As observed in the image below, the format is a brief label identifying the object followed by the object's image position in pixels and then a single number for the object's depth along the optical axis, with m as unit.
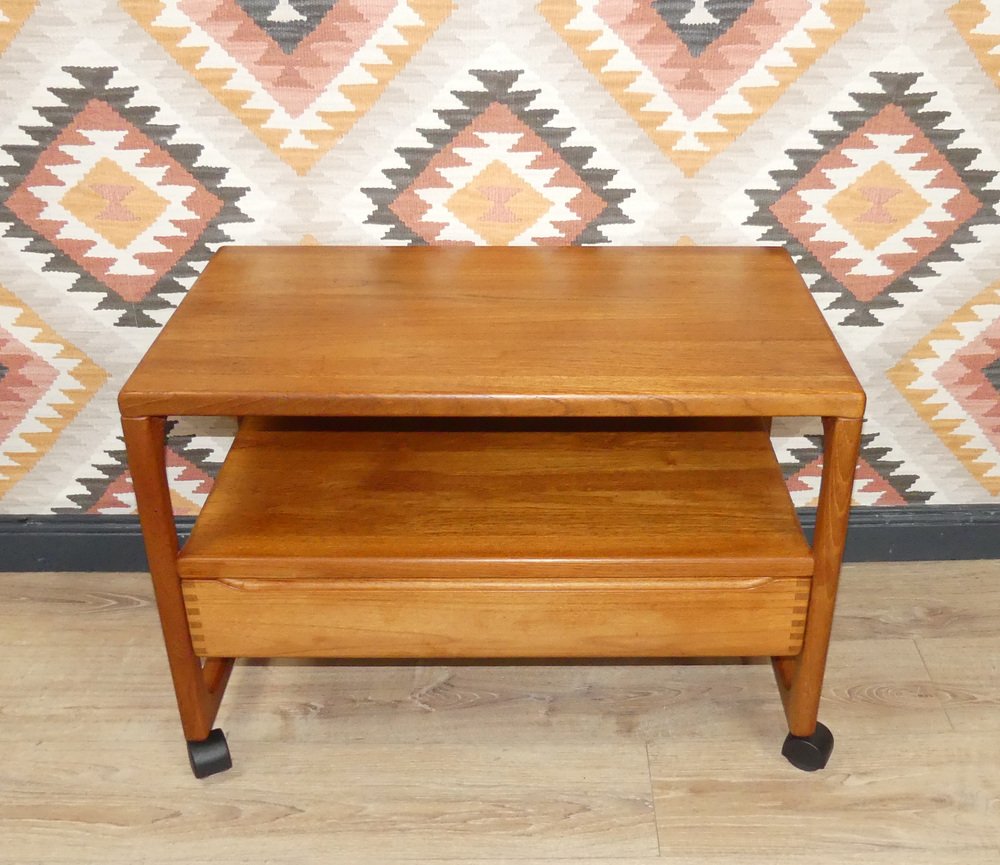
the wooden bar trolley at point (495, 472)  1.14
